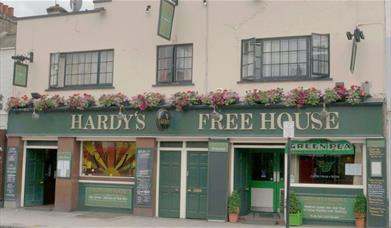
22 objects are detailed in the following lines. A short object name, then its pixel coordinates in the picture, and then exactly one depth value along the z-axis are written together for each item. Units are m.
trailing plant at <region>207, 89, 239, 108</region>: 16.52
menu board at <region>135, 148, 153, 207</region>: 17.50
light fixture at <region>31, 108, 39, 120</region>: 19.16
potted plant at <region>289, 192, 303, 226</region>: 15.56
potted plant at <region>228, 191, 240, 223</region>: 16.30
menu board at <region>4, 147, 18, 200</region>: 19.62
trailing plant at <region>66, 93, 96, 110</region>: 18.47
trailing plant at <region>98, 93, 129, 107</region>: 18.03
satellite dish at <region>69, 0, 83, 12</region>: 20.11
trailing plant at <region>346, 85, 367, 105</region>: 15.01
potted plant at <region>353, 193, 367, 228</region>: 14.90
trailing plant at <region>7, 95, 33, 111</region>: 19.64
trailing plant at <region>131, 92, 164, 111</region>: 17.42
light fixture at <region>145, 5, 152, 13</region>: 18.17
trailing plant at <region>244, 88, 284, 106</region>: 15.96
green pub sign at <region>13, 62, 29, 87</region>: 19.52
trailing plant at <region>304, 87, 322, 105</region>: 15.46
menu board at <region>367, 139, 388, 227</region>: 14.75
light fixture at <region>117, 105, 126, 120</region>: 17.98
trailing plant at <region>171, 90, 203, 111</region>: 16.97
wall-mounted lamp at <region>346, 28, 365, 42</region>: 15.02
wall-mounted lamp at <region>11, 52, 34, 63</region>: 19.78
